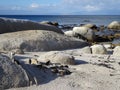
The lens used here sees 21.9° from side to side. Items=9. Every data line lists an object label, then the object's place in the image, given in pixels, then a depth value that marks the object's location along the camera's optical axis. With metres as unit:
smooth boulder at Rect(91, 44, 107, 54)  12.70
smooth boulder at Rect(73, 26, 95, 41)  22.56
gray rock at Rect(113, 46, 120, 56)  12.36
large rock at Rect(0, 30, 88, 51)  12.31
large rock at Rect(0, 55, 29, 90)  6.25
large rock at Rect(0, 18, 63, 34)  14.70
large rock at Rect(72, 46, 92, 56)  12.68
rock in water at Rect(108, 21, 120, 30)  41.13
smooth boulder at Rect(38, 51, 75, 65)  8.87
